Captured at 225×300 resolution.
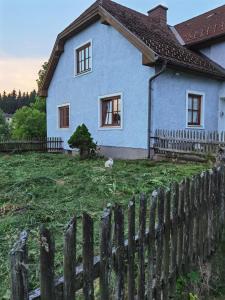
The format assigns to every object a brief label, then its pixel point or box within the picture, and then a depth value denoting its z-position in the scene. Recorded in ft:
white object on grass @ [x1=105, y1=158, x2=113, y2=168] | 29.38
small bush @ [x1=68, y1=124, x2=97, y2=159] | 39.27
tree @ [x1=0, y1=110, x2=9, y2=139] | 166.91
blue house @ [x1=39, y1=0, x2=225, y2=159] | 37.63
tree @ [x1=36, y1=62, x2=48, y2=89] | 106.87
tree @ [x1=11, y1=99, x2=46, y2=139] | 97.28
